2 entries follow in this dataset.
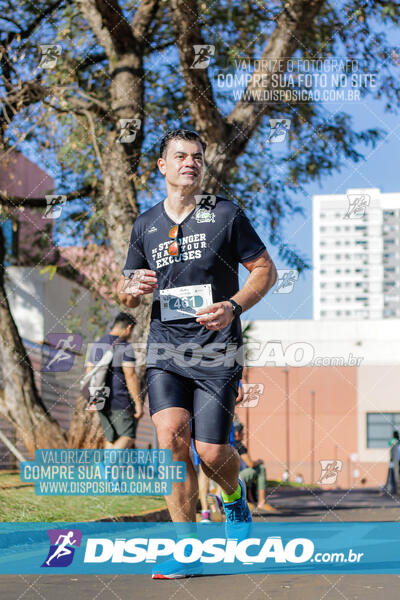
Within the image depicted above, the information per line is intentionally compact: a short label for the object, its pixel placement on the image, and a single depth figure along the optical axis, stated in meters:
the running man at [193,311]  4.43
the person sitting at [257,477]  11.59
